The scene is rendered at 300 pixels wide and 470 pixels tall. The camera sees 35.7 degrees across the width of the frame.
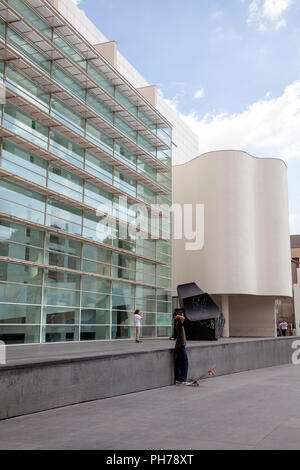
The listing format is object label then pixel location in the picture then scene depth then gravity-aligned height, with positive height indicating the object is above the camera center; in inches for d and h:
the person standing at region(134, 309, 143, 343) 833.0 +0.4
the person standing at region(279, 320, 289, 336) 1817.8 -32.1
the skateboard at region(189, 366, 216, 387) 453.1 -61.2
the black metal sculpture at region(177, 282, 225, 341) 1132.5 +8.4
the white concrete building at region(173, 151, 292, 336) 1606.8 +316.1
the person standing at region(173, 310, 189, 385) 455.5 -35.5
